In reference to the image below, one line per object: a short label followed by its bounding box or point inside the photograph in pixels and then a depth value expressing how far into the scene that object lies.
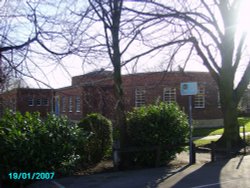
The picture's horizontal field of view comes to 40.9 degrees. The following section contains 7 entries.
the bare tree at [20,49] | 10.71
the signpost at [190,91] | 11.75
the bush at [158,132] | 11.54
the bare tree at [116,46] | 11.68
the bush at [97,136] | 12.23
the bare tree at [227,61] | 16.52
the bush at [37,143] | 8.98
